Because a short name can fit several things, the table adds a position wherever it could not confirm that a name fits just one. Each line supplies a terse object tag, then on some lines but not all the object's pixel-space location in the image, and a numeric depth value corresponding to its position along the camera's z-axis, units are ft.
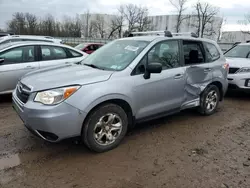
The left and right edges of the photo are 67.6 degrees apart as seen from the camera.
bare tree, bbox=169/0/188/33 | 99.15
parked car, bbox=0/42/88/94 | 14.55
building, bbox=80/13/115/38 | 165.68
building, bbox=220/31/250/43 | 130.09
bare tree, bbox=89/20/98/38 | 166.49
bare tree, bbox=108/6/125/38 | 140.09
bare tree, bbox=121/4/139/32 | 134.27
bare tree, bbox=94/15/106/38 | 165.36
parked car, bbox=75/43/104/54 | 35.93
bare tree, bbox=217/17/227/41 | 116.69
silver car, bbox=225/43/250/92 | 16.47
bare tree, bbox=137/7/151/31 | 129.11
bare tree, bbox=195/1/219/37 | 98.42
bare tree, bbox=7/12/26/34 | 141.22
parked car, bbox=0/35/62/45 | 22.20
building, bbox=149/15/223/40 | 114.37
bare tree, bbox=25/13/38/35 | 143.25
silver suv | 7.86
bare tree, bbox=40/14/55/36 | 150.26
